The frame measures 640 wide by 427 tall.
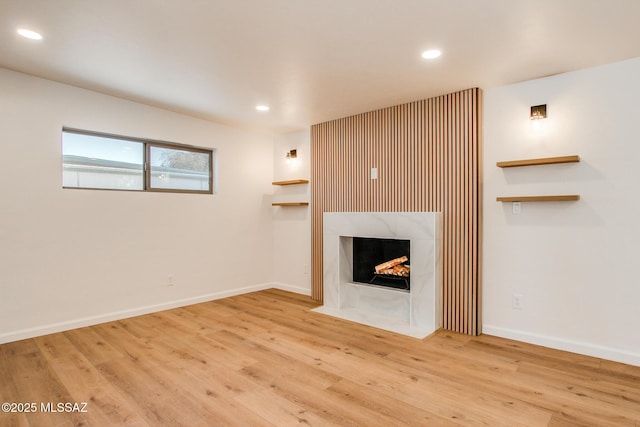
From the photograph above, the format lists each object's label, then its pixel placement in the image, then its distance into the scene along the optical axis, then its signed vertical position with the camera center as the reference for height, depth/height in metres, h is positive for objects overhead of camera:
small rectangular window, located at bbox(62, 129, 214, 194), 3.63 +0.62
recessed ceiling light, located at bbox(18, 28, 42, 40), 2.40 +1.31
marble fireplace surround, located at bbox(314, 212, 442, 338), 3.51 -0.71
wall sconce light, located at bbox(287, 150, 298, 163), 5.22 +0.91
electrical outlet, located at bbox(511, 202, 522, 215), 3.25 +0.04
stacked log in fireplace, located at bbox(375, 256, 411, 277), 3.92 -0.63
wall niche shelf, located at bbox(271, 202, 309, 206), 5.01 +0.16
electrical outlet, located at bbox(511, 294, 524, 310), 3.24 -0.85
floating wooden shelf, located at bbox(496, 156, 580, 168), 2.91 +0.45
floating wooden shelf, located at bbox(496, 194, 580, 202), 2.90 +0.12
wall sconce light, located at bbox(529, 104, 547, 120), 3.10 +0.91
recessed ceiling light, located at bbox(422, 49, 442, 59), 2.69 +1.27
